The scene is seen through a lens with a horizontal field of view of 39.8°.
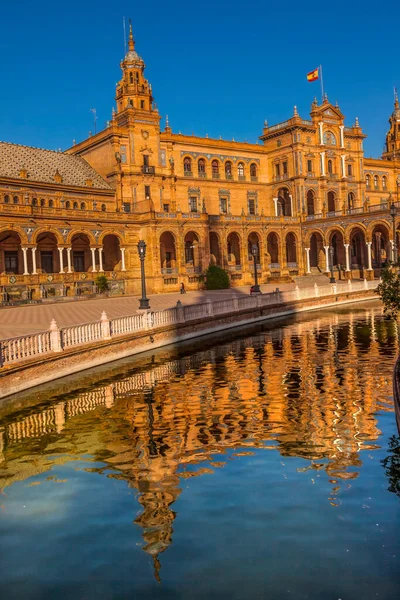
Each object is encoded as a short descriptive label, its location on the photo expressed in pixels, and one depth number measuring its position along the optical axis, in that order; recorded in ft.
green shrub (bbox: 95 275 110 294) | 144.87
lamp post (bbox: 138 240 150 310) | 77.10
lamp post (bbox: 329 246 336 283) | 189.86
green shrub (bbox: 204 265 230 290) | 162.91
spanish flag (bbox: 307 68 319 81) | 199.72
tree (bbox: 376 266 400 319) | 48.29
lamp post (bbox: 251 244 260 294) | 110.01
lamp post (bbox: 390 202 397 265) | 120.57
